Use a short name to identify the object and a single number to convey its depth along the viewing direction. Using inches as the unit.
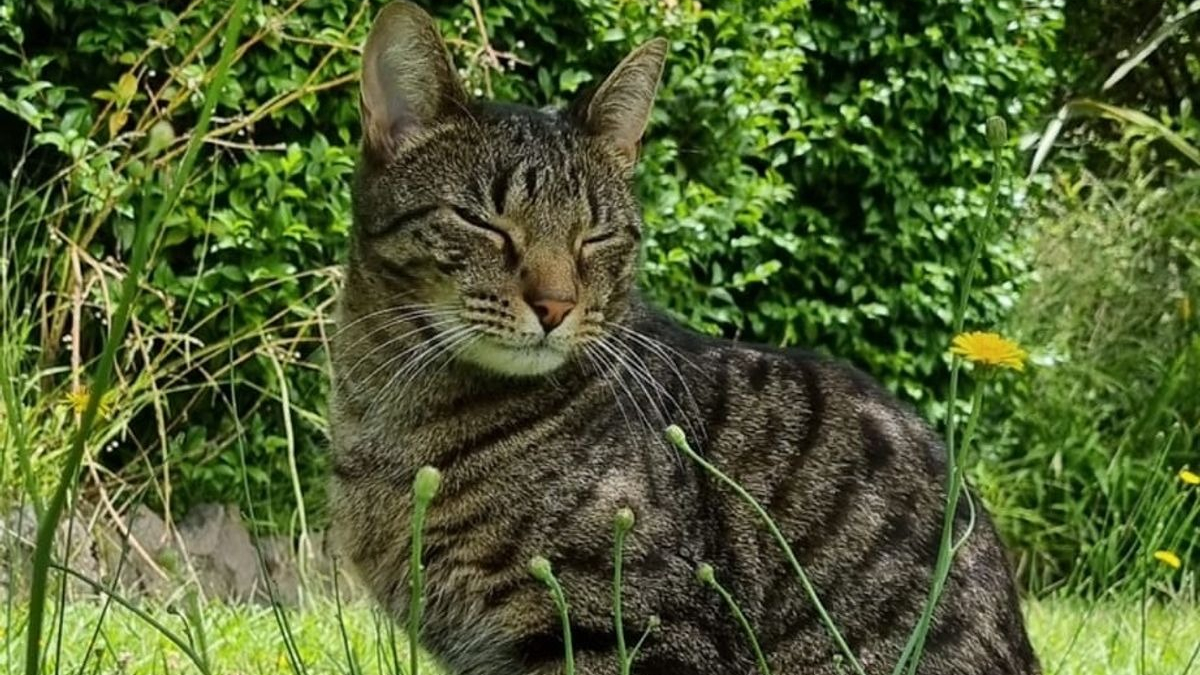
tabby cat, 34.9
